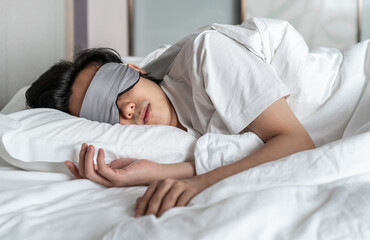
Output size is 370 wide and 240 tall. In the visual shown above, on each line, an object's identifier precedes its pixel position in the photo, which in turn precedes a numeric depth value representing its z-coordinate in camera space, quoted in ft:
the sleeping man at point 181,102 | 2.72
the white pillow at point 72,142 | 3.02
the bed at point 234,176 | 1.66
